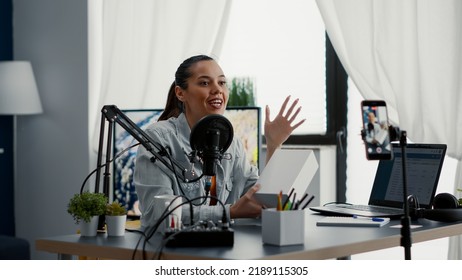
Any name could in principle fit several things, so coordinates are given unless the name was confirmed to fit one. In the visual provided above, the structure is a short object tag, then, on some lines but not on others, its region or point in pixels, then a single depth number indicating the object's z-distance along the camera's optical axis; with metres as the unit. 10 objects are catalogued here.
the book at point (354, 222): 2.32
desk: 1.81
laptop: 2.57
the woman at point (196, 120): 2.64
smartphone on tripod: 2.06
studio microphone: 2.14
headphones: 2.46
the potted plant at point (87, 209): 2.14
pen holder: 1.90
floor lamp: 4.95
